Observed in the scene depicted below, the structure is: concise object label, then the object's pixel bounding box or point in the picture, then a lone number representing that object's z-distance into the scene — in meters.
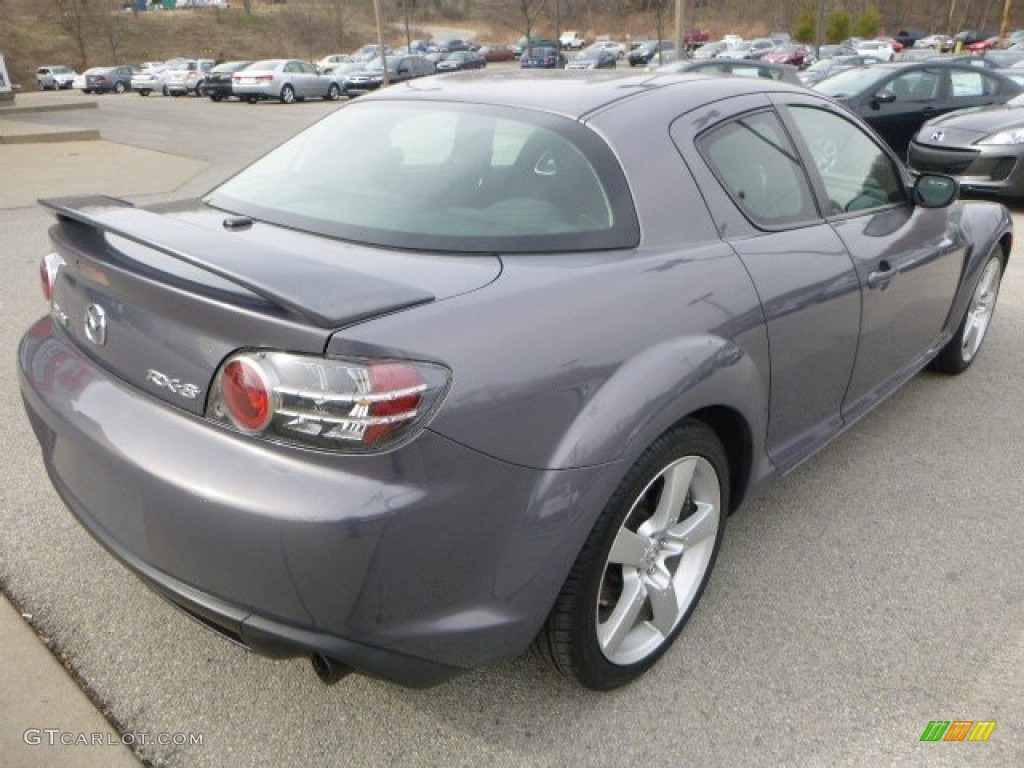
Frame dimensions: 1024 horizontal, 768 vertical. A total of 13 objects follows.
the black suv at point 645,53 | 47.75
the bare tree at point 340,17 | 64.06
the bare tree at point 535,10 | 71.31
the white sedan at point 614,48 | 46.83
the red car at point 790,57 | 37.84
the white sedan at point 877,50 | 39.84
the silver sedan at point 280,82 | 28.47
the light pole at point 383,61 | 31.16
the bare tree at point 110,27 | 55.06
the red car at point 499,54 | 53.26
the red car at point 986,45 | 47.06
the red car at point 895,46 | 46.56
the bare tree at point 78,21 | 53.53
